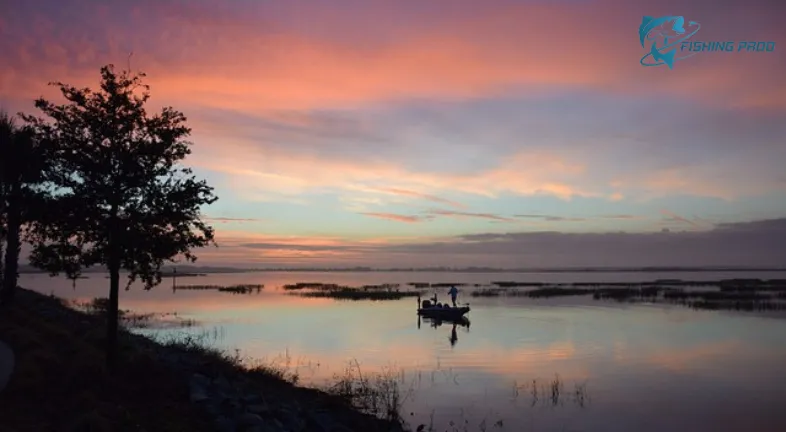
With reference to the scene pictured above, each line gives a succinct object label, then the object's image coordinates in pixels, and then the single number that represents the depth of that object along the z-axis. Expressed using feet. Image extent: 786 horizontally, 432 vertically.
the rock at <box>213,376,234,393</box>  57.00
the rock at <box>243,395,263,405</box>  54.70
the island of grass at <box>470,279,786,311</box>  229.86
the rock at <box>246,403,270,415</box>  51.67
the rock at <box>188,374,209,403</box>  51.11
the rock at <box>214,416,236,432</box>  46.21
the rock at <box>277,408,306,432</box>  51.75
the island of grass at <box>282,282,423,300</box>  289.35
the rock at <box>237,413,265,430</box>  47.45
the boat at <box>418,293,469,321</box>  186.80
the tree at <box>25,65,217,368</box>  55.31
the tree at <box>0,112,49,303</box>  98.99
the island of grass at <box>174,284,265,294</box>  344.12
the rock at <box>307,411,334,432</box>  54.85
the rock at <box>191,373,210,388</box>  55.46
